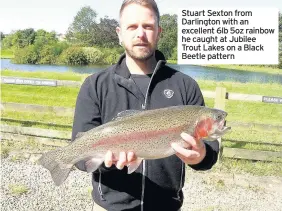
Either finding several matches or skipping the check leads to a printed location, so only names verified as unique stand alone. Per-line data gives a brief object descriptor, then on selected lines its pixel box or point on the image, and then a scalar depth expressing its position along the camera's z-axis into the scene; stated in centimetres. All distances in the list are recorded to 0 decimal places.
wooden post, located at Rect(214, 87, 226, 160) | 483
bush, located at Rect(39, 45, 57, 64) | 2149
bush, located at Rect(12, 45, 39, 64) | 2133
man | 166
